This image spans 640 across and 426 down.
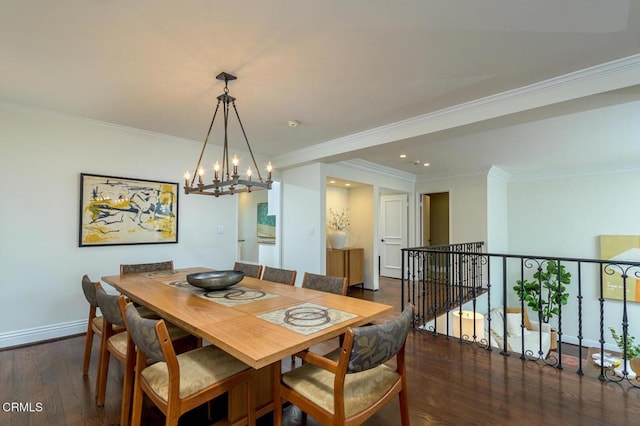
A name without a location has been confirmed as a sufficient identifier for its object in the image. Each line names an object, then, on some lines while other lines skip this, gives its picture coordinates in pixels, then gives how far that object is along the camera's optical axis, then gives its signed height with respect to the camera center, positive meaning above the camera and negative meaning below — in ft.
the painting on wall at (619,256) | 18.42 -2.09
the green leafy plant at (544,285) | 18.95 -4.21
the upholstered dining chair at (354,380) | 4.15 -2.67
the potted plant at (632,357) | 13.00 -6.37
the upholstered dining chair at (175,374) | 4.46 -2.65
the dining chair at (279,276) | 9.11 -1.78
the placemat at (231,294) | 6.80 -1.86
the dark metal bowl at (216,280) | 7.44 -1.57
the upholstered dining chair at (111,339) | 6.07 -2.79
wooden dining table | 4.48 -1.84
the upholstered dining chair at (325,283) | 7.73 -1.73
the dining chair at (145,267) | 10.08 -1.76
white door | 23.35 -0.92
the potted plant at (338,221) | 20.84 -0.12
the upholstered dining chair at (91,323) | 7.29 -2.75
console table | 18.12 -2.74
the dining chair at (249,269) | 10.14 -1.76
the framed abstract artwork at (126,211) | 11.29 +0.25
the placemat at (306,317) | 5.11 -1.82
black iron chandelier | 7.53 +1.02
